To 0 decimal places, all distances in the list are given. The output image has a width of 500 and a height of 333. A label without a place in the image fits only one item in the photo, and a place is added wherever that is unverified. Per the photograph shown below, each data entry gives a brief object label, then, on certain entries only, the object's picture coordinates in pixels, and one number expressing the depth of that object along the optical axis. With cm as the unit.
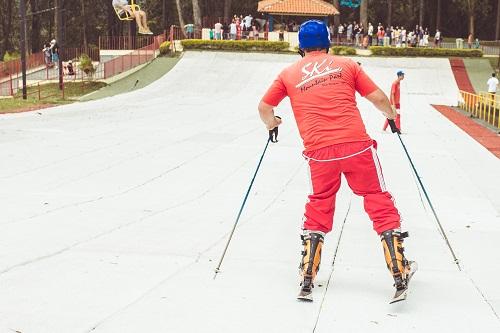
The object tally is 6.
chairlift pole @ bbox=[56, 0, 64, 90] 3347
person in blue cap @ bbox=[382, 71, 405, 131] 1699
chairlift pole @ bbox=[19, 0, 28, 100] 2914
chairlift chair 3165
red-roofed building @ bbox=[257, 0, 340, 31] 5266
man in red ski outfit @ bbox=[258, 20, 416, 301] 494
